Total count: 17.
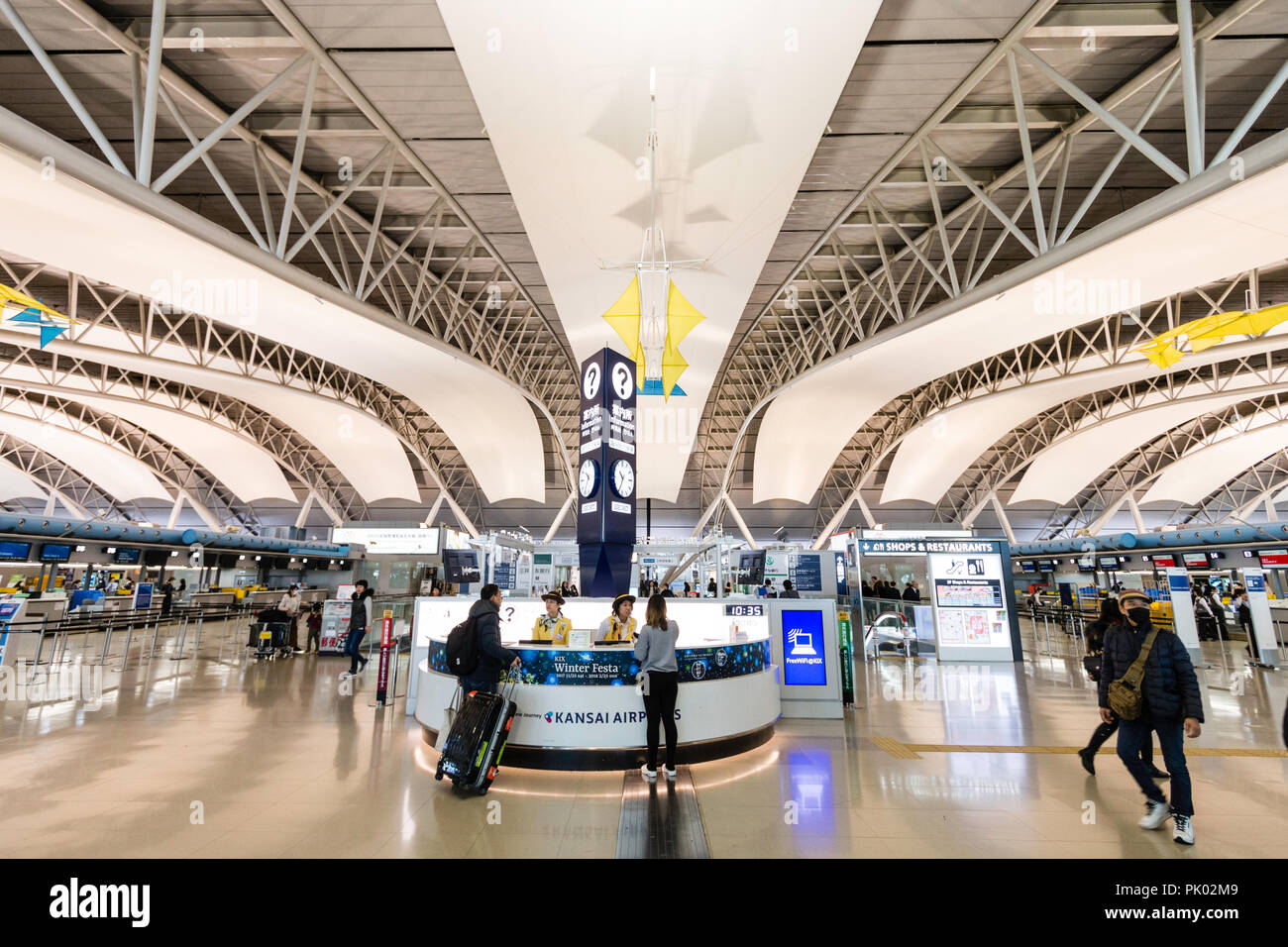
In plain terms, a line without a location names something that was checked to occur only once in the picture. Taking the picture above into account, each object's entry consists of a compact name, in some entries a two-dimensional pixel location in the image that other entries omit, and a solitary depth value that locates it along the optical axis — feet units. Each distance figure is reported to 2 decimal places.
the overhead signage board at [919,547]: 47.55
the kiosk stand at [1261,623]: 42.04
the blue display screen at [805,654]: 27.30
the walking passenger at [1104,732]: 15.72
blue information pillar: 30.71
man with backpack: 18.22
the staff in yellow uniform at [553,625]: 21.80
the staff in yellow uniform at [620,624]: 21.89
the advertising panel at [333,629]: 48.08
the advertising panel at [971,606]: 46.26
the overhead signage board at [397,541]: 90.84
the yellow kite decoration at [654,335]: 34.37
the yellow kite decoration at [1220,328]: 43.83
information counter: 19.35
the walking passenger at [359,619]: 36.55
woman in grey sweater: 18.08
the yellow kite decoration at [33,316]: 39.93
